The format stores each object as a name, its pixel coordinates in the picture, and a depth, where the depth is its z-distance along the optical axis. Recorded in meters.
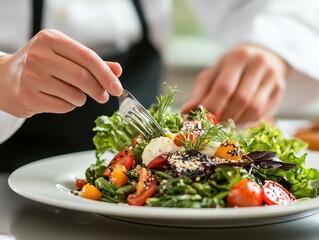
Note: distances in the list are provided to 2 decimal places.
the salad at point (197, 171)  1.12
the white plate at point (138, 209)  1.00
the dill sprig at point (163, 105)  1.41
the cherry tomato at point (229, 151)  1.24
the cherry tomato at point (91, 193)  1.24
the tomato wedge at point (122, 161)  1.31
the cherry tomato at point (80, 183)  1.37
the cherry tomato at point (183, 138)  1.29
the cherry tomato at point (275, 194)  1.13
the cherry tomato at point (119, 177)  1.25
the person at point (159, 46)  1.88
